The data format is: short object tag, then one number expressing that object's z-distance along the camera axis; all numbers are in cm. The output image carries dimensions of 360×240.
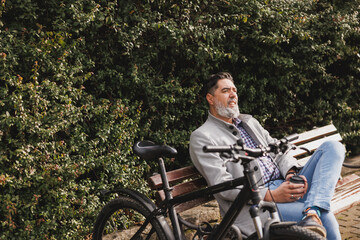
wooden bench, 332
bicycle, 222
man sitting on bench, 280
